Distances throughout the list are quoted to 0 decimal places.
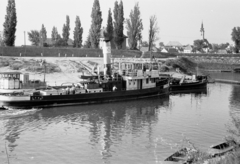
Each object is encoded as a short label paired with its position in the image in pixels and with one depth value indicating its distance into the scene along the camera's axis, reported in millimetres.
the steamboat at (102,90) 35469
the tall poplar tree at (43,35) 101325
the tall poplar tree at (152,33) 83000
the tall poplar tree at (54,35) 108075
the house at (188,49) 172925
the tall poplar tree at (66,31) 92188
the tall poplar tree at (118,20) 82375
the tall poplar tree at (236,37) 121000
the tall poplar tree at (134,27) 85438
